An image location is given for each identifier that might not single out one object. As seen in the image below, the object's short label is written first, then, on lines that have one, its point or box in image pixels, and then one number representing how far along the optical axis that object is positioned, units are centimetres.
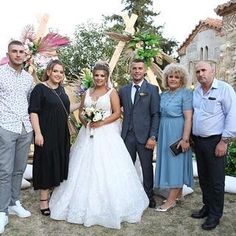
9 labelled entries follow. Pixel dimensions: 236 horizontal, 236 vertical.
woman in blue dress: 423
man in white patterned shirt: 380
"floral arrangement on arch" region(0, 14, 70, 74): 563
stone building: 1000
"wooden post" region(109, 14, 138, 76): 632
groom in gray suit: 441
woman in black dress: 400
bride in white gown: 405
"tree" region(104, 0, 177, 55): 2377
